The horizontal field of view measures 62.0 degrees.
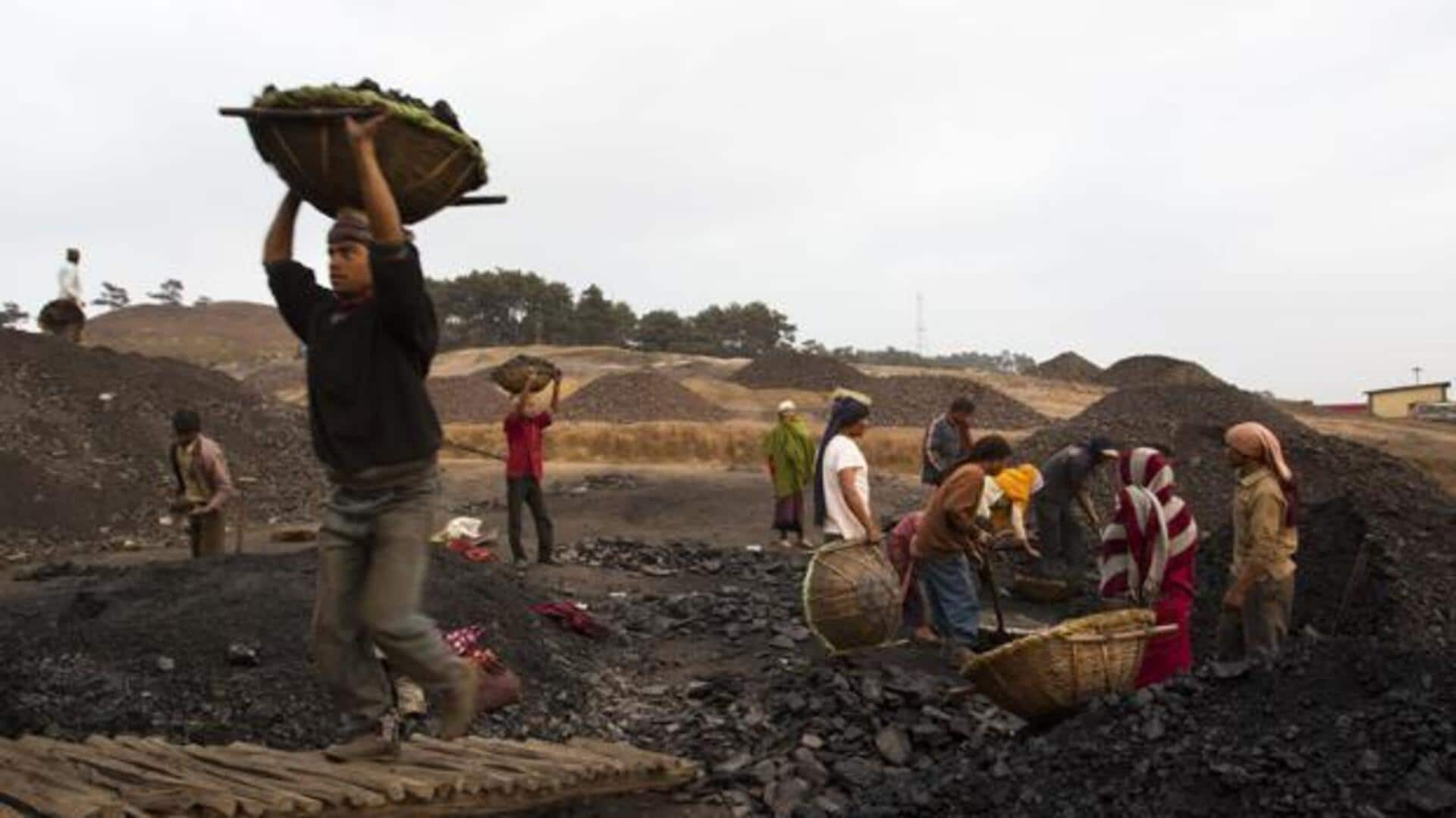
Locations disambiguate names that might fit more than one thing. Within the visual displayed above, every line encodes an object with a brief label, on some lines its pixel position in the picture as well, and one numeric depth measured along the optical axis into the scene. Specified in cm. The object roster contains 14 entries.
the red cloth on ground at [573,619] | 940
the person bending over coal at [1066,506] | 1163
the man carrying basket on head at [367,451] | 418
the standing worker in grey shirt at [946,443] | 1179
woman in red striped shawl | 677
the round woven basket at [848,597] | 793
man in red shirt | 1194
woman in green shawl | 1417
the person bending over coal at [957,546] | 804
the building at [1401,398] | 4347
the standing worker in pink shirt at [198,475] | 993
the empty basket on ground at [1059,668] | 600
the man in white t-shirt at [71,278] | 1991
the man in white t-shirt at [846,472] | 850
